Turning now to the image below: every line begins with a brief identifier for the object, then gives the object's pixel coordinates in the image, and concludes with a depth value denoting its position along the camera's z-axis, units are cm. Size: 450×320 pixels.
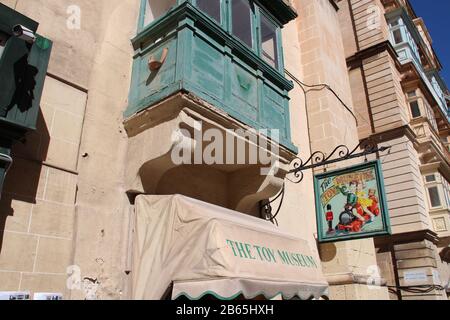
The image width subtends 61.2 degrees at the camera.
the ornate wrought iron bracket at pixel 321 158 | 673
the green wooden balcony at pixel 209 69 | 500
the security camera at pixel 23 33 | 377
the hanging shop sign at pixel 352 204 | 648
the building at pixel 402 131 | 1387
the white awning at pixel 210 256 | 391
